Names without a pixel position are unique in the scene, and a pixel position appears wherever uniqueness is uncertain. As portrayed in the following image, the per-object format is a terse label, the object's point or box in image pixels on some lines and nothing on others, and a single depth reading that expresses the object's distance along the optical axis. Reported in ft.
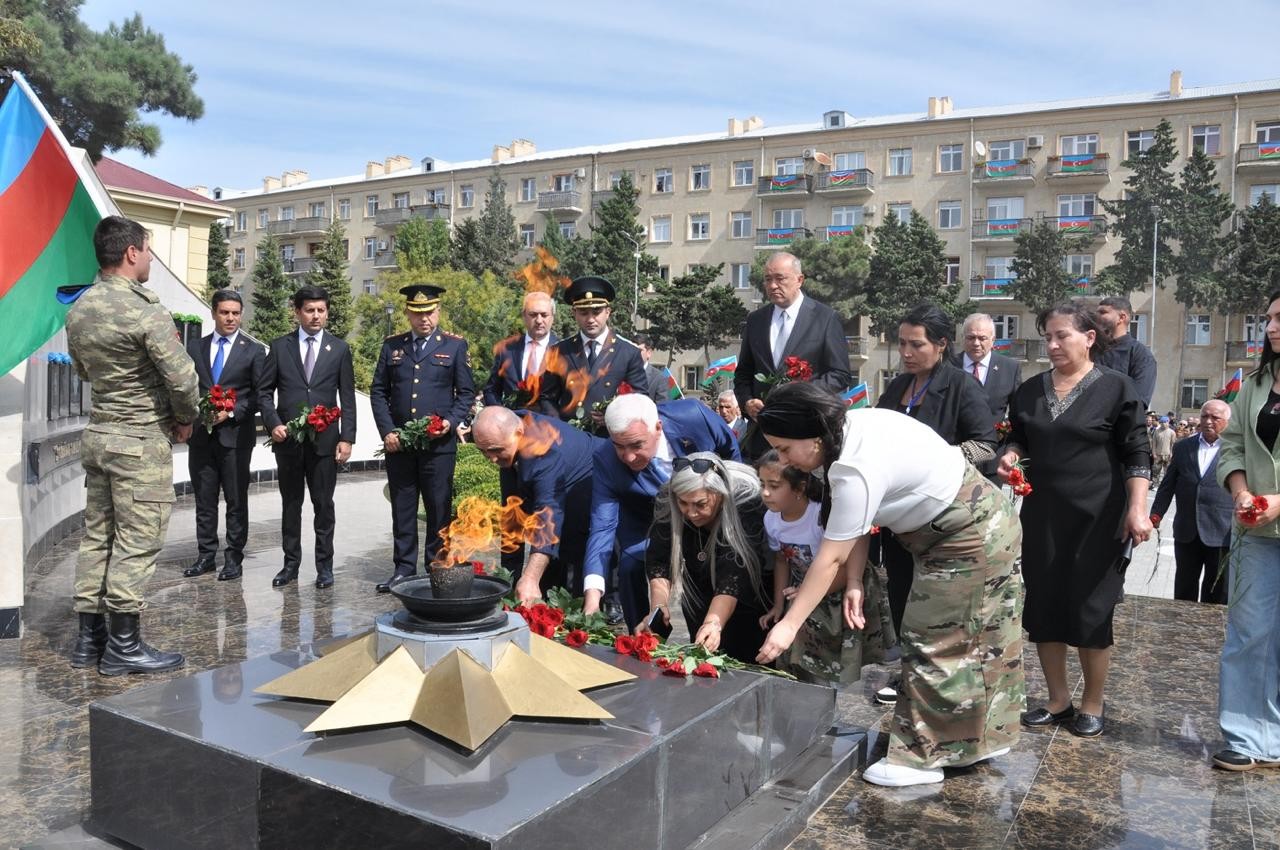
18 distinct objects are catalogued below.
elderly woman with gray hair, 13.05
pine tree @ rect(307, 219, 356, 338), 144.15
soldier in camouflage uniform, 15.65
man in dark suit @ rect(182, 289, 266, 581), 23.88
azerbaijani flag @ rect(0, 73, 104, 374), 17.98
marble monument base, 7.98
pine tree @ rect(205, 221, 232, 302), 169.58
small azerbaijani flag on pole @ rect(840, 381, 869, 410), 33.30
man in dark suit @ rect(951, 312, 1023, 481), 20.76
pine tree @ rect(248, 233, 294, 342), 154.10
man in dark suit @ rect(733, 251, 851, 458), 19.01
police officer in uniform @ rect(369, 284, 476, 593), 22.77
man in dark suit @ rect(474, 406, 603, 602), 15.05
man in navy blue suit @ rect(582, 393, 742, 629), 14.03
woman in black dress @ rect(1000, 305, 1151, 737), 13.56
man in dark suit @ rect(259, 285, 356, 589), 23.21
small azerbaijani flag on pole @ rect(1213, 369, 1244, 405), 30.12
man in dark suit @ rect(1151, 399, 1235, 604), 22.63
